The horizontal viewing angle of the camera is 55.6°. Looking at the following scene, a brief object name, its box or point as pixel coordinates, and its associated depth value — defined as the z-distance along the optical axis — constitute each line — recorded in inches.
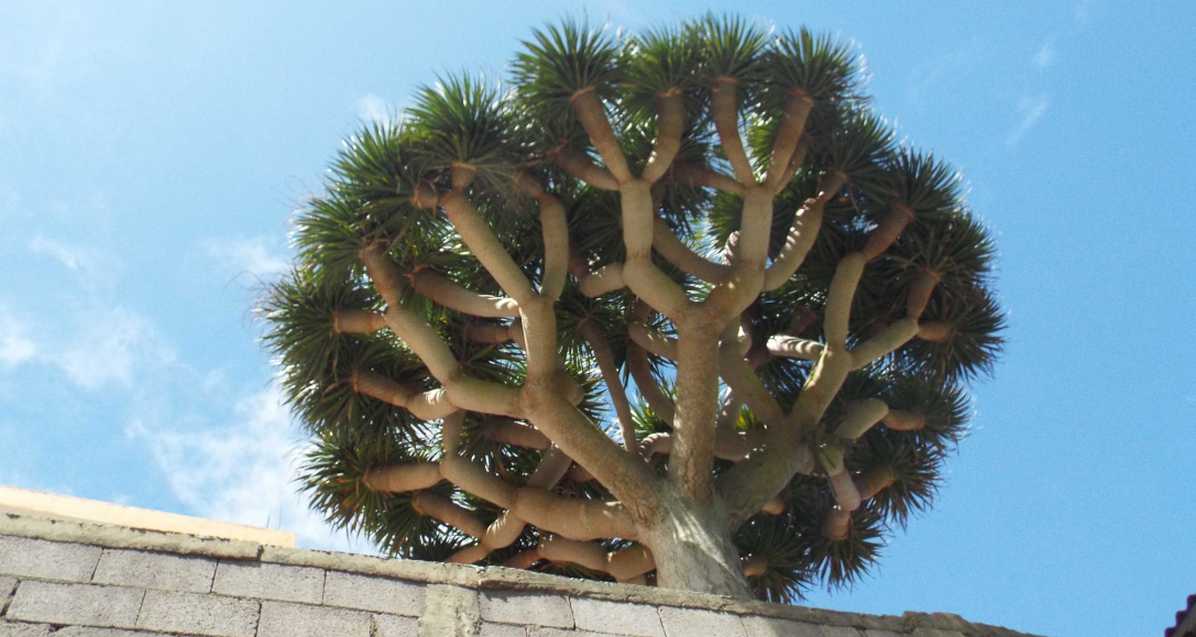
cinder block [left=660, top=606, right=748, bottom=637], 173.2
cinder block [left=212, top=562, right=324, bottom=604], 149.5
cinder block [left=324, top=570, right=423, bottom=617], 153.6
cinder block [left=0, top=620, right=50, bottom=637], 131.6
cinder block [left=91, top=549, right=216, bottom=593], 144.3
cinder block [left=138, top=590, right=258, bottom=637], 140.8
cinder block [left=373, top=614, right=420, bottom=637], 151.2
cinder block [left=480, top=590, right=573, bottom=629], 162.4
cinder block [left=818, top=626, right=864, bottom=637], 185.8
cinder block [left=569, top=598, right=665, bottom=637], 167.0
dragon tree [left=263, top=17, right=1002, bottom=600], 272.7
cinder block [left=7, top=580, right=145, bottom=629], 135.6
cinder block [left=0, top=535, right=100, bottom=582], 140.5
